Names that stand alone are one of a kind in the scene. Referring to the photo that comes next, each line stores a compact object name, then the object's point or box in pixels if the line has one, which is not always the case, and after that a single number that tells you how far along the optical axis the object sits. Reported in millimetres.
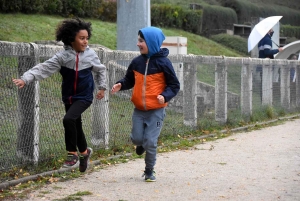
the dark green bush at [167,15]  28625
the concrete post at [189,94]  12664
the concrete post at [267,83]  16484
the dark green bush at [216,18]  33594
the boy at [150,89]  8133
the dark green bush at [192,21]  30766
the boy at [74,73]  7824
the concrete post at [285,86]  17833
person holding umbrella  18484
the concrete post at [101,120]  9984
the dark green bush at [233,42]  31678
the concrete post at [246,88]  15156
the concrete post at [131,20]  14359
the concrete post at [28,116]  8359
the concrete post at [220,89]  13922
